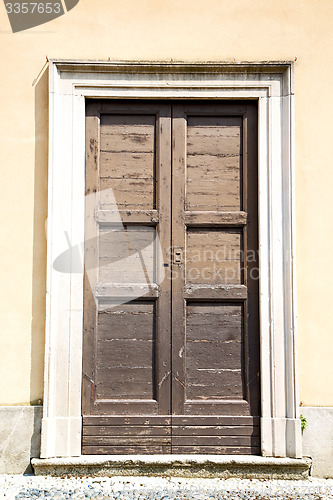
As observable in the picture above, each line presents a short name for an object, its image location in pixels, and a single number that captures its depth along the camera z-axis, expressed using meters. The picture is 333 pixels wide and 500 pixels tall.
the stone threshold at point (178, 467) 4.18
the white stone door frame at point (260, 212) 4.27
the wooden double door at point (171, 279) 4.34
